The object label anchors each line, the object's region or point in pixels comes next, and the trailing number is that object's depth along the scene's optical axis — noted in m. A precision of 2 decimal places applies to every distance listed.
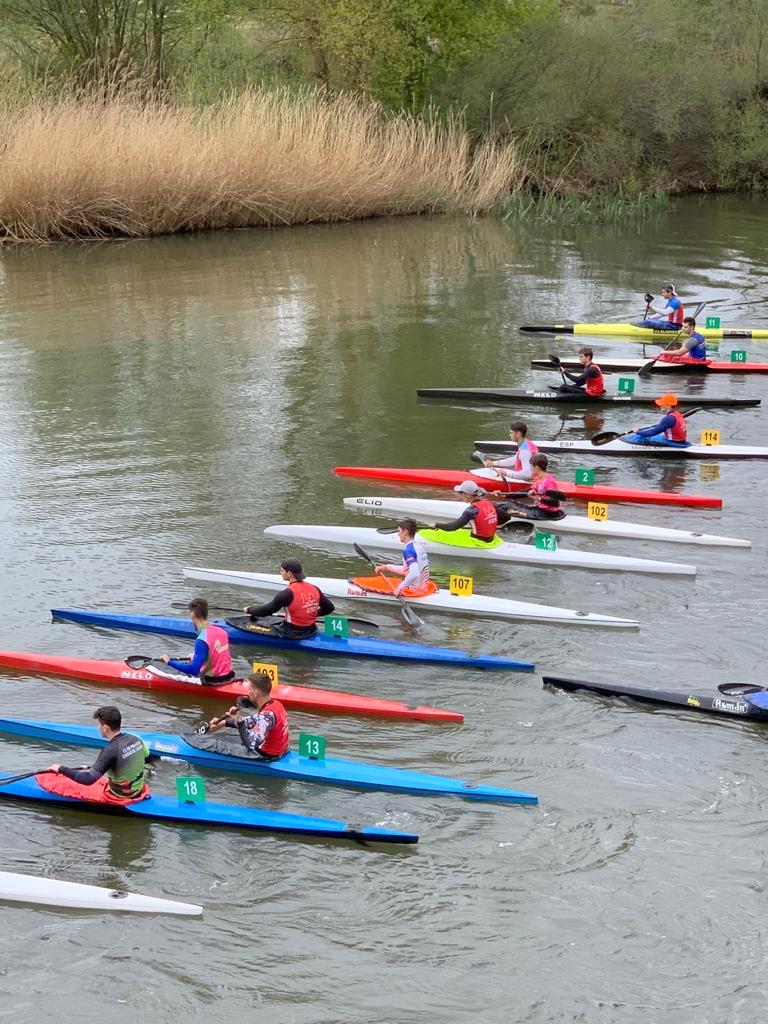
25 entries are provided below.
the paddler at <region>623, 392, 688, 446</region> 16.38
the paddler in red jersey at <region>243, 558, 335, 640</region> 10.99
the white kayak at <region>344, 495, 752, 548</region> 13.71
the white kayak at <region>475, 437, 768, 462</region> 16.50
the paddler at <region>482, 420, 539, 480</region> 14.87
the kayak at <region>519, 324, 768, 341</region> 22.64
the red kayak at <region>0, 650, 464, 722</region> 9.95
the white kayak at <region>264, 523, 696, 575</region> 12.97
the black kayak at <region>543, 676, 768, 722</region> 9.75
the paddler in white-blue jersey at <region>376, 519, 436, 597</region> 11.86
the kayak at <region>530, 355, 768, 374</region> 20.66
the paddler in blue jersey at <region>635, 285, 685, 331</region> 22.20
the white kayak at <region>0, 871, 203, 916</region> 7.68
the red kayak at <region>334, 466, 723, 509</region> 14.99
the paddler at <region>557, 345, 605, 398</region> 18.62
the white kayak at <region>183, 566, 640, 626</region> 11.73
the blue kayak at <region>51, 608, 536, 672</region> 10.85
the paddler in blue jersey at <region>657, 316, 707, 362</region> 20.34
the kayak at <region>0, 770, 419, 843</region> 8.36
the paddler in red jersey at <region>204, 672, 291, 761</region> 8.99
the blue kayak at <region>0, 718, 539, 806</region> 8.77
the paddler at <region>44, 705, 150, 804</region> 8.51
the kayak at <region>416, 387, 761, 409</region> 18.89
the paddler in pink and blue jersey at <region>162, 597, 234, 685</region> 10.16
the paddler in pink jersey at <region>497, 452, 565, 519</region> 14.03
